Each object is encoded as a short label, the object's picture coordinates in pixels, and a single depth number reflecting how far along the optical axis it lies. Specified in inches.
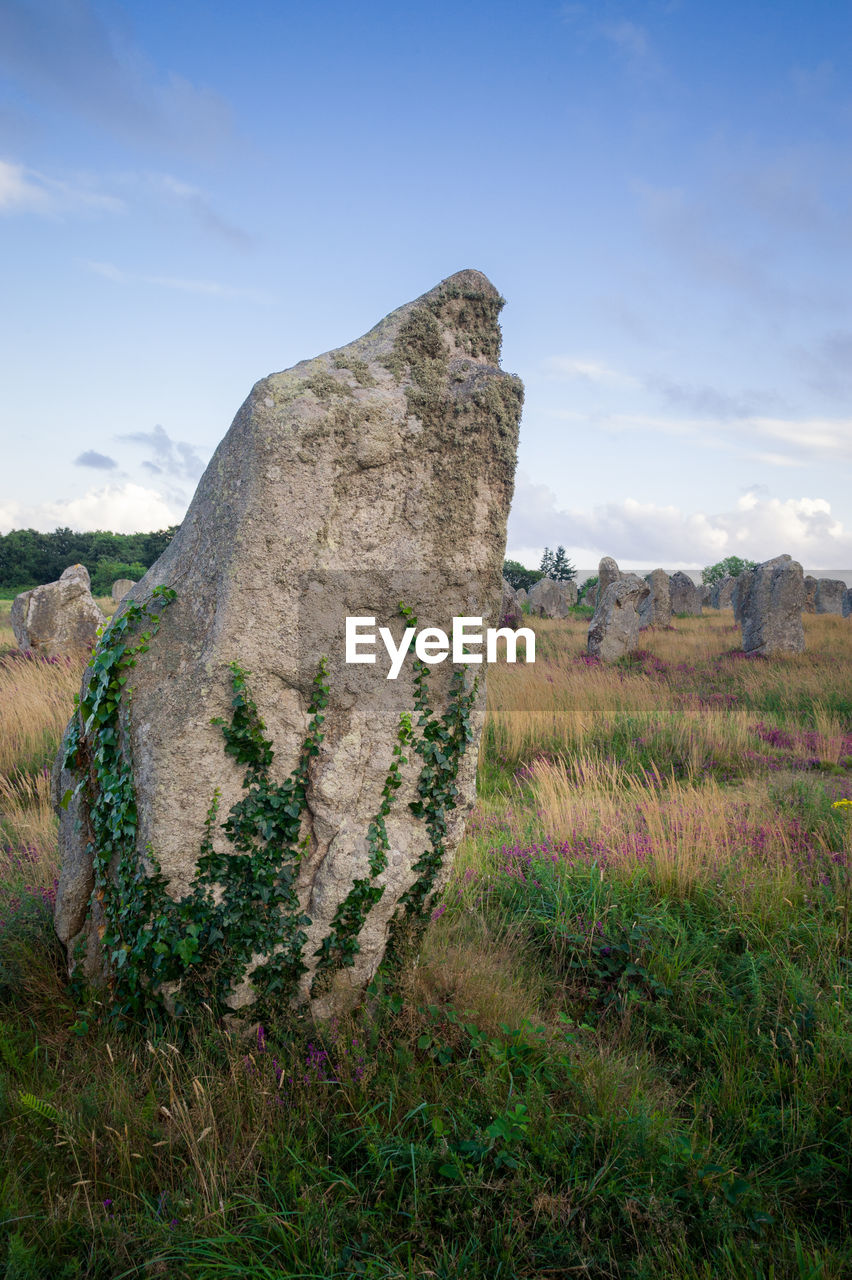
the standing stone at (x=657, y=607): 1090.7
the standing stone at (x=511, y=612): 1074.1
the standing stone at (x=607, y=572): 928.3
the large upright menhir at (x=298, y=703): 126.0
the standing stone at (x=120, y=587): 1441.2
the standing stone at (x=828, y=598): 1428.4
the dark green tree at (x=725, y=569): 3024.1
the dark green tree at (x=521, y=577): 2361.0
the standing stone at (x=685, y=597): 1422.2
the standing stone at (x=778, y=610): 705.0
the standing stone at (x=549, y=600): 1427.2
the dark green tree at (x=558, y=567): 2632.9
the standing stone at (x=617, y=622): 733.9
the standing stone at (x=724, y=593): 1663.0
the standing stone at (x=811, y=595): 1382.9
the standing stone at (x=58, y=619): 550.3
